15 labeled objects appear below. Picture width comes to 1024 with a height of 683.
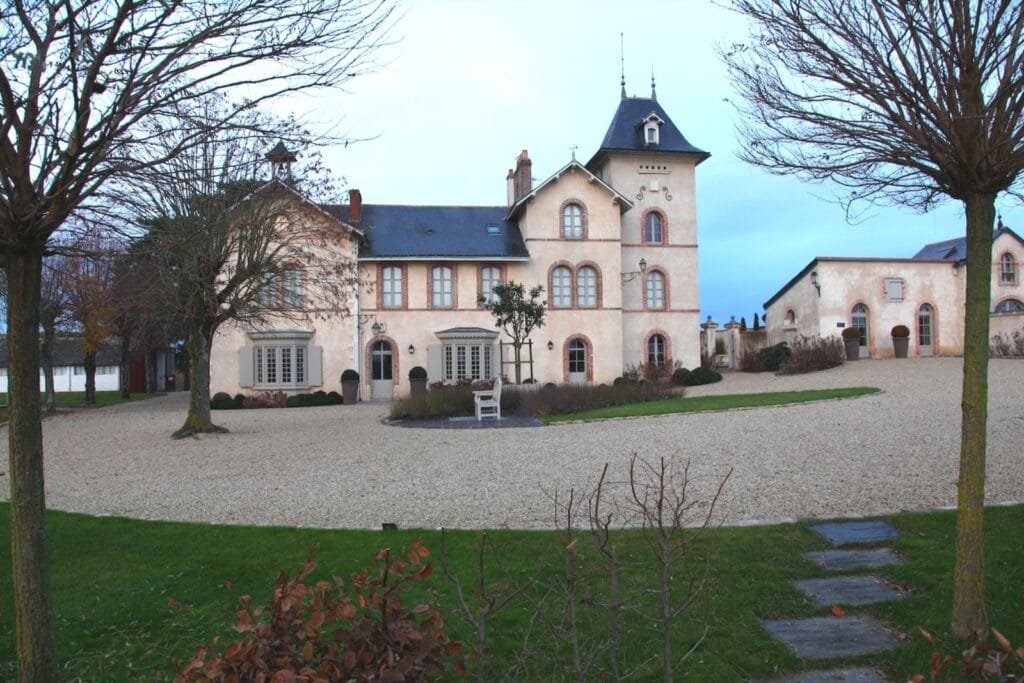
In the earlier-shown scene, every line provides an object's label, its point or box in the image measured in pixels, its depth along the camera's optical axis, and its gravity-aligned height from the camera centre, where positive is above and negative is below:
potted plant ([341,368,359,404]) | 27.64 -1.25
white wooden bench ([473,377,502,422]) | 18.00 -1.30
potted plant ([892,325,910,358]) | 29.75 +0.08
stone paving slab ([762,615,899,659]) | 4.14 -1.69
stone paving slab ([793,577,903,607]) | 4.83 -1.65
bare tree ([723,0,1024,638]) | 3.85 +1.13
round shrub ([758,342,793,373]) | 29.27 -0.47
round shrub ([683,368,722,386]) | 28.08 -1.19
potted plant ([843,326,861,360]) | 28.92 +0.04
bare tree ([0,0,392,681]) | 3.20 +0.80
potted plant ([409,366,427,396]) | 28.19 -1.02
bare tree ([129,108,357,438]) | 15.05 +1.75
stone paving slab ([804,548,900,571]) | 5.47 -1.61
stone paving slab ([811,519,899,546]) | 6.04 -1.58
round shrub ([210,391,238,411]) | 26.44 -1.72
